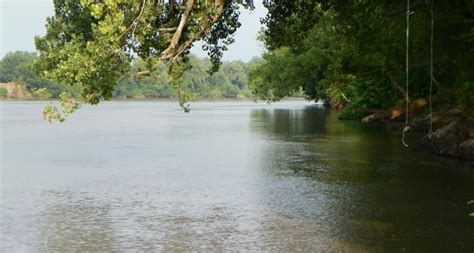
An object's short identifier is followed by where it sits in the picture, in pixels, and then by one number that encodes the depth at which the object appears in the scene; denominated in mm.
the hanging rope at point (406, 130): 33512
